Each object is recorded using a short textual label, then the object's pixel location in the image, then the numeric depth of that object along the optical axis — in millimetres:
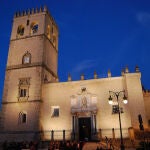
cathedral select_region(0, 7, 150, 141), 25547
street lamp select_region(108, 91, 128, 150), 26156
